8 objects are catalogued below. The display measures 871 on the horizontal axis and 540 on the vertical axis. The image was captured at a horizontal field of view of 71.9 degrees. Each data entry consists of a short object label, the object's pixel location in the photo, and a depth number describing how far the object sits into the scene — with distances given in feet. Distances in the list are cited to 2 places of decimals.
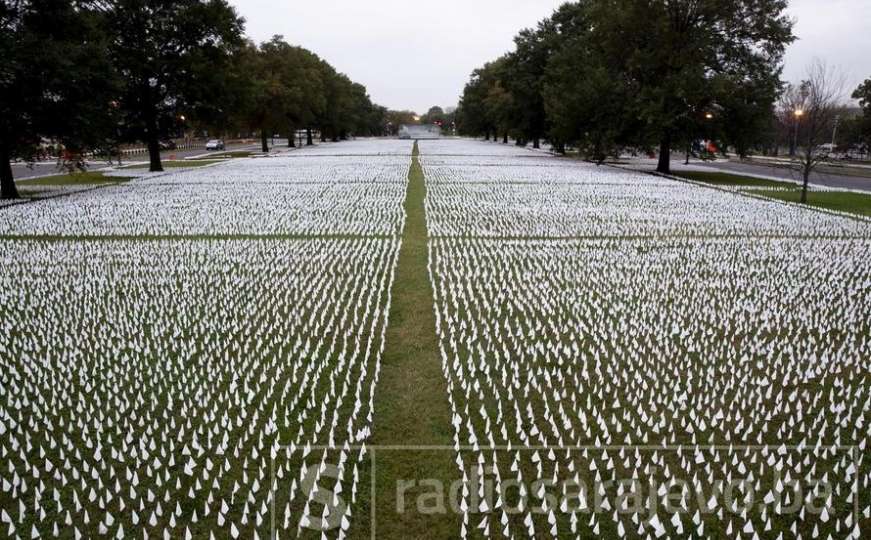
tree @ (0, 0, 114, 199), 59.47
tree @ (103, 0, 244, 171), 96.53
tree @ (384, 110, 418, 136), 623.28
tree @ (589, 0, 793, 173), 96.07
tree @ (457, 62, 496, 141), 310.45
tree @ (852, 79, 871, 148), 156.66
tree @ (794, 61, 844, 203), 69.26
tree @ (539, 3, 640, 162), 108.47
